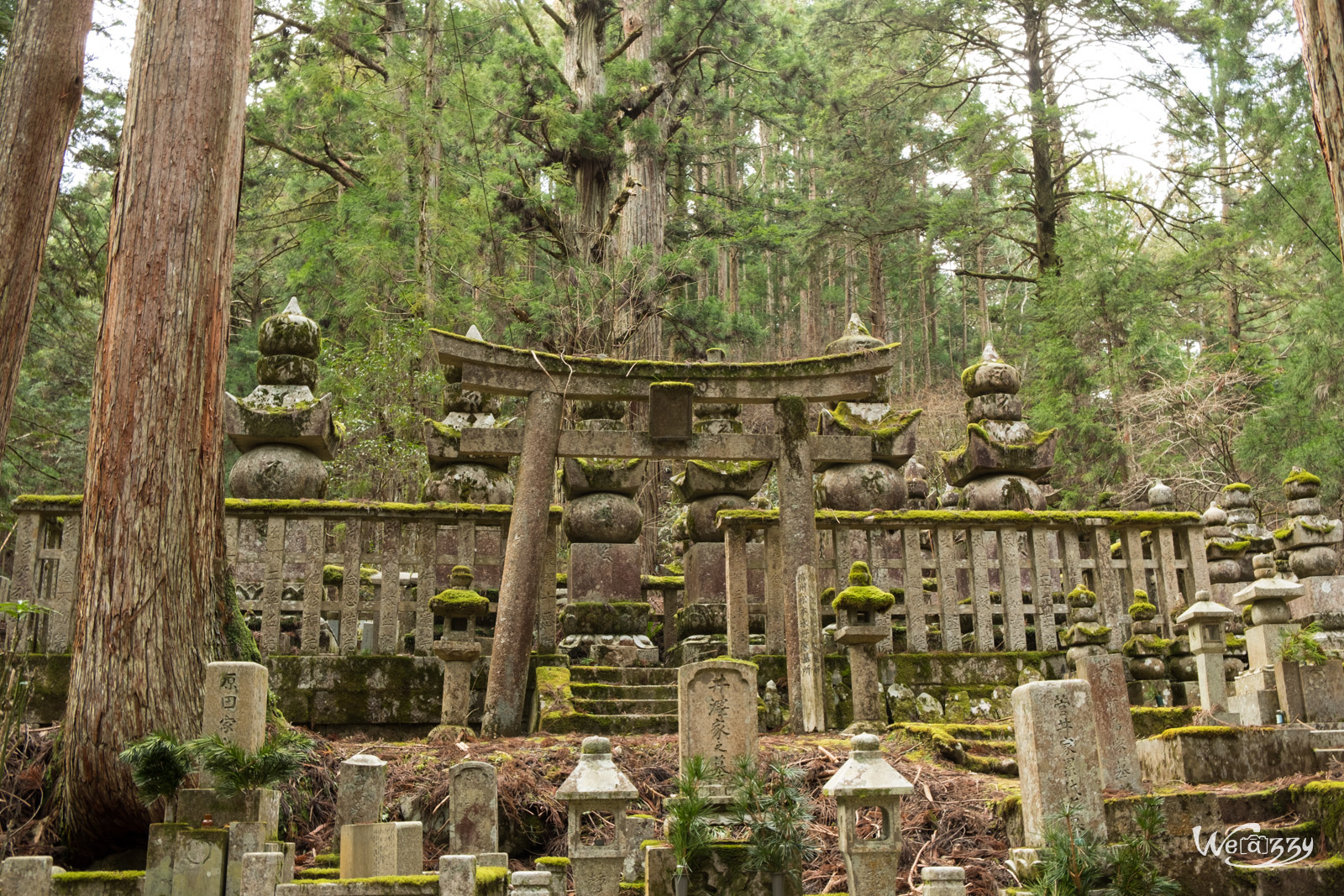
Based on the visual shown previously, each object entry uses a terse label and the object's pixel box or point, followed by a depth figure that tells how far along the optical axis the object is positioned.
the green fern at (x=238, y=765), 5.09
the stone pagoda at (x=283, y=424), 10.02
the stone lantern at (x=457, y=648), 8.22
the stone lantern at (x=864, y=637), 8.38
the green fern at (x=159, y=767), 5.12
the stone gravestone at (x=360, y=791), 5.16
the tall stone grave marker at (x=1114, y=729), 5.68
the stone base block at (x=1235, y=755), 5.98
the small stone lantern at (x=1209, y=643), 8.12
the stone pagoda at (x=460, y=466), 11.34
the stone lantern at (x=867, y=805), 4.64
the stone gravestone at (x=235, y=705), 5.35
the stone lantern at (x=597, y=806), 4.69
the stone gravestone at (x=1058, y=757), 4.71
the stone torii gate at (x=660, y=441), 8.85
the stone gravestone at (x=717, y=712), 5.44
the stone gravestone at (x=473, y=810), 5.36
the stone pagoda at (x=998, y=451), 11.23
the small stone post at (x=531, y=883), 4.39
